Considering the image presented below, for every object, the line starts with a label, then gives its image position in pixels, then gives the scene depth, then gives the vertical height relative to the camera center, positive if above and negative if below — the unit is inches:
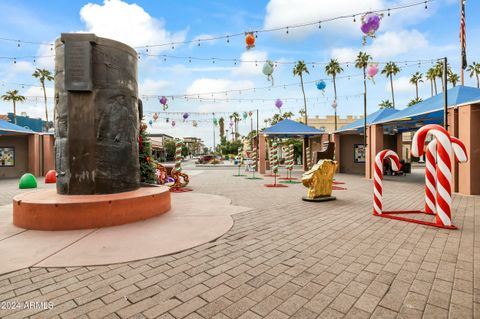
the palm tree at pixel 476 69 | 1385.3 +468.2
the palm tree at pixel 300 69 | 1392.1 +482.1
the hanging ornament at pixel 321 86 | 623.2 +174.0
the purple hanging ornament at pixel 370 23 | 315.0 +165.4
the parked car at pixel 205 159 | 1717.5 -6.2
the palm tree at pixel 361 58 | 1241.4 +486.6
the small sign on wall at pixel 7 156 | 777.3 +14.9
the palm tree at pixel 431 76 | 1421.0 +449.9
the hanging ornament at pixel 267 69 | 451.5 +156.7
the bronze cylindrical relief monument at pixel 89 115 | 221.6 +39.8
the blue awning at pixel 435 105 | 408.4 +87.8
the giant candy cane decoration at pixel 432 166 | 212.7 -10.3
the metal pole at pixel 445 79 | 316.6 +94.3
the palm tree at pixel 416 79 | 1641.5 +498.2
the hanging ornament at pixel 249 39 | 376.2 +175.7
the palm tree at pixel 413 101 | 1444.5 +309.2
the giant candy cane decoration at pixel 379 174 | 253.3 -19.2
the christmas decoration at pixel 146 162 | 402.9 -5.0
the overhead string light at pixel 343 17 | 319.4 +184.5
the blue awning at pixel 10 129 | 645.9 +84.0
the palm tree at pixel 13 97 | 1647.4 +415.7
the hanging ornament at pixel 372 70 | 473.1 +160.7
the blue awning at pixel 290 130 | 796.1 +86.0
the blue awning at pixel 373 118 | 658.6 +101.2
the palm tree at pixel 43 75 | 1398.1 +472.6
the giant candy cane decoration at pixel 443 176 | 205.2 -17.5
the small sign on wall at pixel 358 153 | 869.2 +9.6
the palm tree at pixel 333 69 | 1326.3 +460.2
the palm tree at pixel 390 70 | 1471.5 +501.2
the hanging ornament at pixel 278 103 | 823.1 +175.5
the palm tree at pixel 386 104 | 1807.3 +368.0
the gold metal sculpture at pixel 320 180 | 326.6 -31.5
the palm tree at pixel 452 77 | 1421.0 +431.8
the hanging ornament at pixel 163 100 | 693.3 +160.4
